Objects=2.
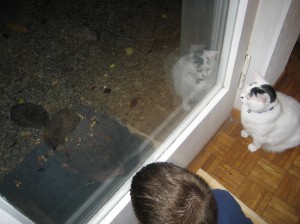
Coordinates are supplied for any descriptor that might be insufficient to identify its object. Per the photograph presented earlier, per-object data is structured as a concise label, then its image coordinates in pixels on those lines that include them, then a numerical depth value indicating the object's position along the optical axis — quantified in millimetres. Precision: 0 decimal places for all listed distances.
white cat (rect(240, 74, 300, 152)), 991
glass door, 942
